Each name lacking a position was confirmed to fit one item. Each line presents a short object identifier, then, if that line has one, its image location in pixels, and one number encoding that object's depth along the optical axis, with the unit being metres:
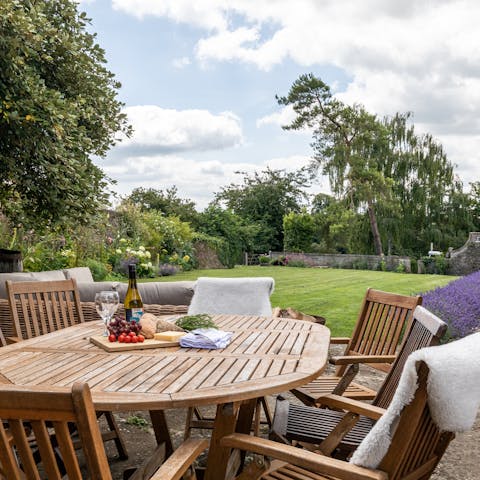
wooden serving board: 2.52
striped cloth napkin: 2.60
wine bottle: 2.92
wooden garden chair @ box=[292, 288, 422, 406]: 2.92
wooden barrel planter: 7.08
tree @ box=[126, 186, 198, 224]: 30.73
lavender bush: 5.93
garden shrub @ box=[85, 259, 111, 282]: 10.26
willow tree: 26.11
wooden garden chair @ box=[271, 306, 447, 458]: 2.22
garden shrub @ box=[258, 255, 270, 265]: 24.14
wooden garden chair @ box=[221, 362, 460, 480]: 1.63
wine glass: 2.81
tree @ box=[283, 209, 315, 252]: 26.48
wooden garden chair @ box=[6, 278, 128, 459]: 3.19
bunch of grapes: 2.64
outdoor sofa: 4.58
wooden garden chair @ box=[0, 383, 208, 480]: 1.15
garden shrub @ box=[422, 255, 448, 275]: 22.23
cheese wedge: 2.67
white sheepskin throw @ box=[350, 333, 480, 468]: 1.58
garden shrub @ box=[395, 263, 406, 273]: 21.61
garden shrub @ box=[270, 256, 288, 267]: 23.97
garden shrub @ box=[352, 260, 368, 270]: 23.02
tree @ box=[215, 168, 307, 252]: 29.91
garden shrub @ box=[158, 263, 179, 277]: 15.17
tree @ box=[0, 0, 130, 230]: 5.21
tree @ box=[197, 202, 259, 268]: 22.34
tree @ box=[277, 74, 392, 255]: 25.34
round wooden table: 1.86
